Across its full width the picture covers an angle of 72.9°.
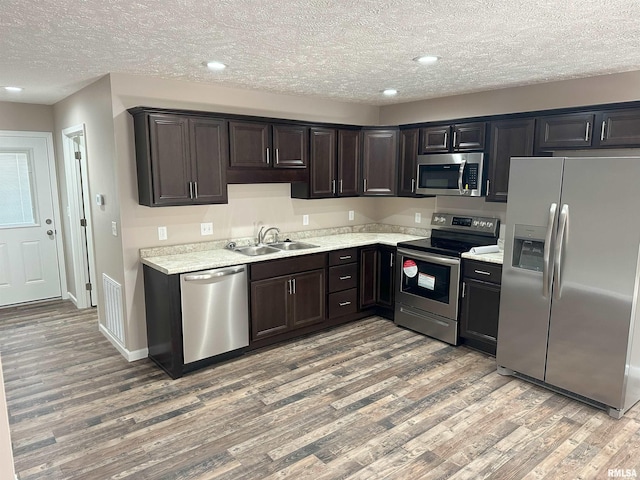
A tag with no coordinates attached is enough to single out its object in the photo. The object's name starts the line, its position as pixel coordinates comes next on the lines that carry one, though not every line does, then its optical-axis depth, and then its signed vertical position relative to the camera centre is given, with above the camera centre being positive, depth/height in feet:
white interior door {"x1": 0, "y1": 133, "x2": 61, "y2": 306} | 17.51 -1.64
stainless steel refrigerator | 9.69 -2.27
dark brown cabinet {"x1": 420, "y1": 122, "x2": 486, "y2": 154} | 14.11 +1.48
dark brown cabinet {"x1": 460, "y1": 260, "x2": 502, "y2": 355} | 12.90 -3.74
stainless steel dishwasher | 11.88 -3.73
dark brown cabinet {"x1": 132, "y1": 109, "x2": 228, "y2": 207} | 11.85 +0.63
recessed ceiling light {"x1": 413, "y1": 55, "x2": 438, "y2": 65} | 10.11 +2.88
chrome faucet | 15.30 -1.85
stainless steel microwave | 14.16 +0.26
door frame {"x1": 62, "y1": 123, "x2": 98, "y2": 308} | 16.57 -1.93
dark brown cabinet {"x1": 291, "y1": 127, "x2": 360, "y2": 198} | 15.44 +0.60
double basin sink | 14.52 -2.32
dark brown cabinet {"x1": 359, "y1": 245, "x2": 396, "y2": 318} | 16.19 -3.64
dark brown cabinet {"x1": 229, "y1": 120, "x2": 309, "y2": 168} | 13.34 +1.15
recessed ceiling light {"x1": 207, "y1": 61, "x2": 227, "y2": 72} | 10.77 +2.90
